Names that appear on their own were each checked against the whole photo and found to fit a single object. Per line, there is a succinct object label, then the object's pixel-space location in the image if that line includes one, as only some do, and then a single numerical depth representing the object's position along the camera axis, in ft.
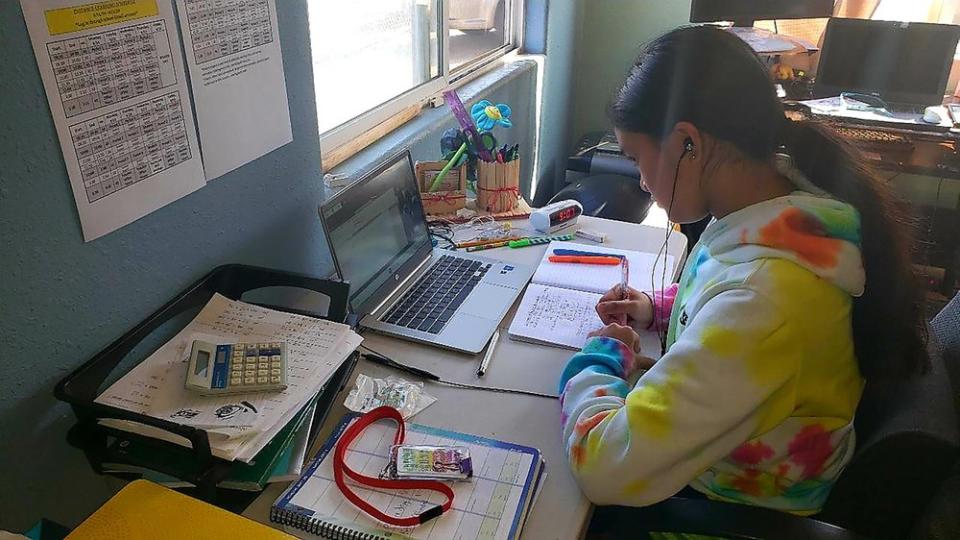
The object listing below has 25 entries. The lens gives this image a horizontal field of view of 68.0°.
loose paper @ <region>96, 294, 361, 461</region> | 2.67
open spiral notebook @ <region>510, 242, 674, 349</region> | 3.96
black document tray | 2.56
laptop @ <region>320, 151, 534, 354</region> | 3.89
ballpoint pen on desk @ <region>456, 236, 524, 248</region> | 5.00
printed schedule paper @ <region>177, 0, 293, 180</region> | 3.19
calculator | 2.85
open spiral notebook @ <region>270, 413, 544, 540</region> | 2.63
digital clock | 5.27
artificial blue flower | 5.65
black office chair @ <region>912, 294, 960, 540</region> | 2.80
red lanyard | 2.64
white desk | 2.80
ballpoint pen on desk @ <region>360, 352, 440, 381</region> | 3.57
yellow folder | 2.31
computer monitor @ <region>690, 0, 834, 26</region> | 8.86
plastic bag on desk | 3.34
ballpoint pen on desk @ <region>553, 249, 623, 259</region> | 4.84
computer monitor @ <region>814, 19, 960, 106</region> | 8.96
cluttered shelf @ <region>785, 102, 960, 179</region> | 8.46
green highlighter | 5.03
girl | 2.72
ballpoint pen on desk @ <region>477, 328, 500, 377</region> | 3.62
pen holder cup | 5.48
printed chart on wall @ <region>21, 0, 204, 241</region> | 2.53
